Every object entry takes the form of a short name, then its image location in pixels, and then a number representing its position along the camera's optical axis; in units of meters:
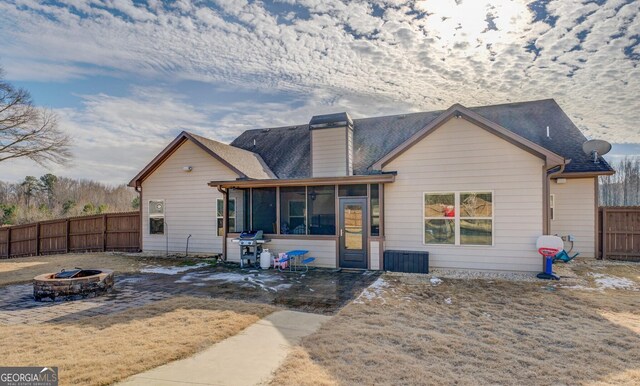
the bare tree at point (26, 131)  20.69
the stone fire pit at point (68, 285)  6.58
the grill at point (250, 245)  10.57
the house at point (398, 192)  9.03
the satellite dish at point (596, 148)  10.53
